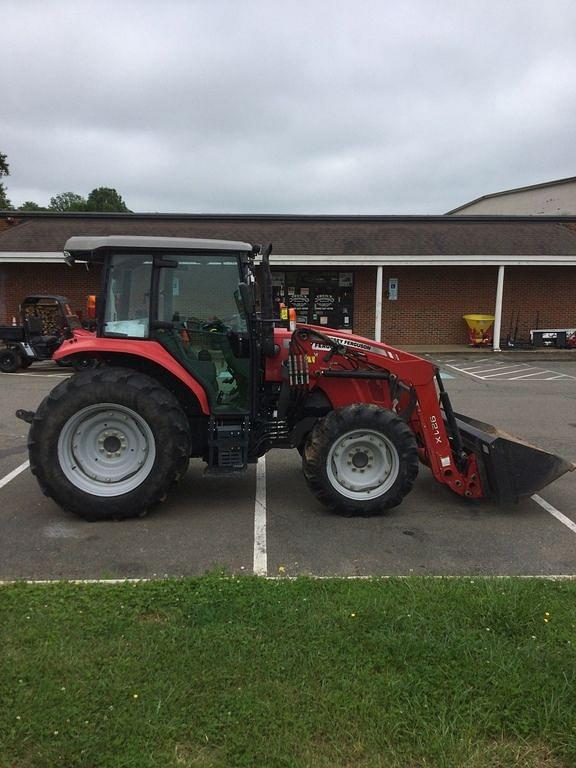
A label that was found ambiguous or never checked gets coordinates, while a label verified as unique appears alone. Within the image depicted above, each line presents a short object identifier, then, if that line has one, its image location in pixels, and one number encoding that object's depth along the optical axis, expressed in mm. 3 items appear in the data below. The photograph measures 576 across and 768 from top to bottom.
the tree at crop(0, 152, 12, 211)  44812
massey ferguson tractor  4582
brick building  19141
